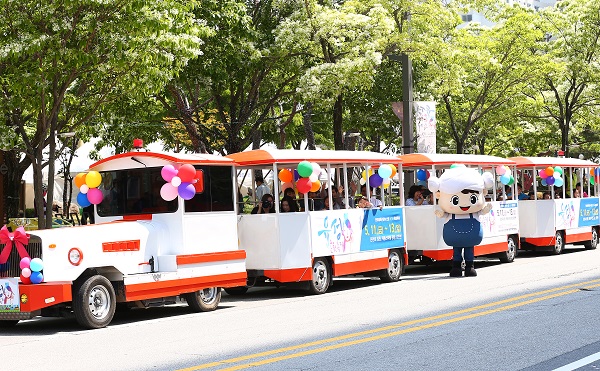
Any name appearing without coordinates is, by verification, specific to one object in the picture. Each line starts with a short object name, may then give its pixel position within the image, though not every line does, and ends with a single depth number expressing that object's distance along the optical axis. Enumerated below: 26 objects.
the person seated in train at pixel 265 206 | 17.23
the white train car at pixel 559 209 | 25.83
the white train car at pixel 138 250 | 13.01
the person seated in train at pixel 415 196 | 21.52
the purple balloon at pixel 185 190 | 14.57
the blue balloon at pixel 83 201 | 15.48
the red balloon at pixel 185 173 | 14.48
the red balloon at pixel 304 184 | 16.98
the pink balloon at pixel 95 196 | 15.37
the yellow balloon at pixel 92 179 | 15.22
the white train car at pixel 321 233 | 16.95
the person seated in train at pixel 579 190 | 28.17
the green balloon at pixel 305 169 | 16.81
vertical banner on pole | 24.75
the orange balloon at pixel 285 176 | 17.53
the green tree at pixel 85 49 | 17.70
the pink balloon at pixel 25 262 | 12.80
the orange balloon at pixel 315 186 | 17.05
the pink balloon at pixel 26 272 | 12.78
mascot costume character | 18.88
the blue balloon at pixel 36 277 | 12.85
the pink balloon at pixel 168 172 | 14.46
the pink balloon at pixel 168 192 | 14.57
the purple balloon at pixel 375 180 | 19.14
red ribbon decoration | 12.90
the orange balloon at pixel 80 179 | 15.37
